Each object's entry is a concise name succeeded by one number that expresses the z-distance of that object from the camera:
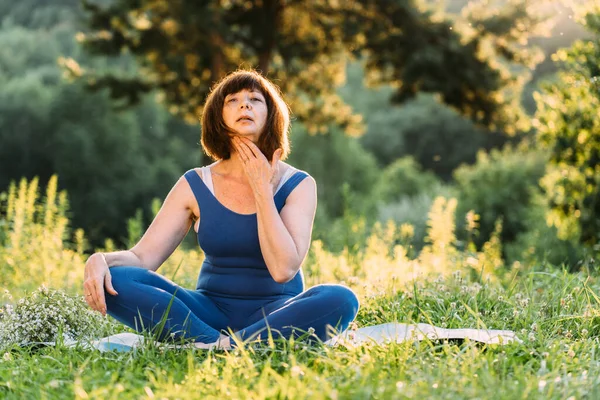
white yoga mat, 3.27
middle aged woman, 3.40
